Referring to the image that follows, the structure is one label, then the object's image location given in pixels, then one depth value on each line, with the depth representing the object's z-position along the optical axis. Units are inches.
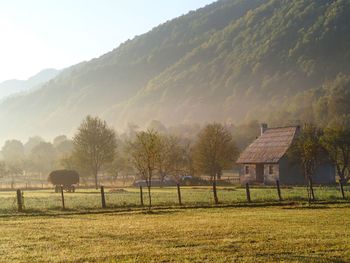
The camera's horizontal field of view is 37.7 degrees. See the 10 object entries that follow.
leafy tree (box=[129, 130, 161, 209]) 1333.7
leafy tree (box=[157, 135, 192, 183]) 3412.9
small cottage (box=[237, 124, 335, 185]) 2790.4
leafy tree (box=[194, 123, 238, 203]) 3314.5
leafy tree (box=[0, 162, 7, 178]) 3912.4
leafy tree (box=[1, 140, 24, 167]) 5129.9
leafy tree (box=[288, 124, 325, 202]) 1450.5
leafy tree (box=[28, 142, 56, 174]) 5226.4
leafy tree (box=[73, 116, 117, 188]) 3430.1
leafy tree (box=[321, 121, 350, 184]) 2721.5
